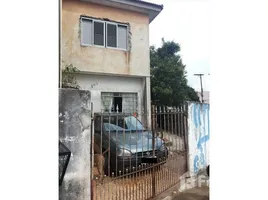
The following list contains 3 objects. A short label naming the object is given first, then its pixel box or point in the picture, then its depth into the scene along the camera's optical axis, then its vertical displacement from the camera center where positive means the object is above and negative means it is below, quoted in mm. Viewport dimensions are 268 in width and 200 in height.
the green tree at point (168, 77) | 9875 +1316
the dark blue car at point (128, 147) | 3783 -754
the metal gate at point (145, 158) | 3039 -901
